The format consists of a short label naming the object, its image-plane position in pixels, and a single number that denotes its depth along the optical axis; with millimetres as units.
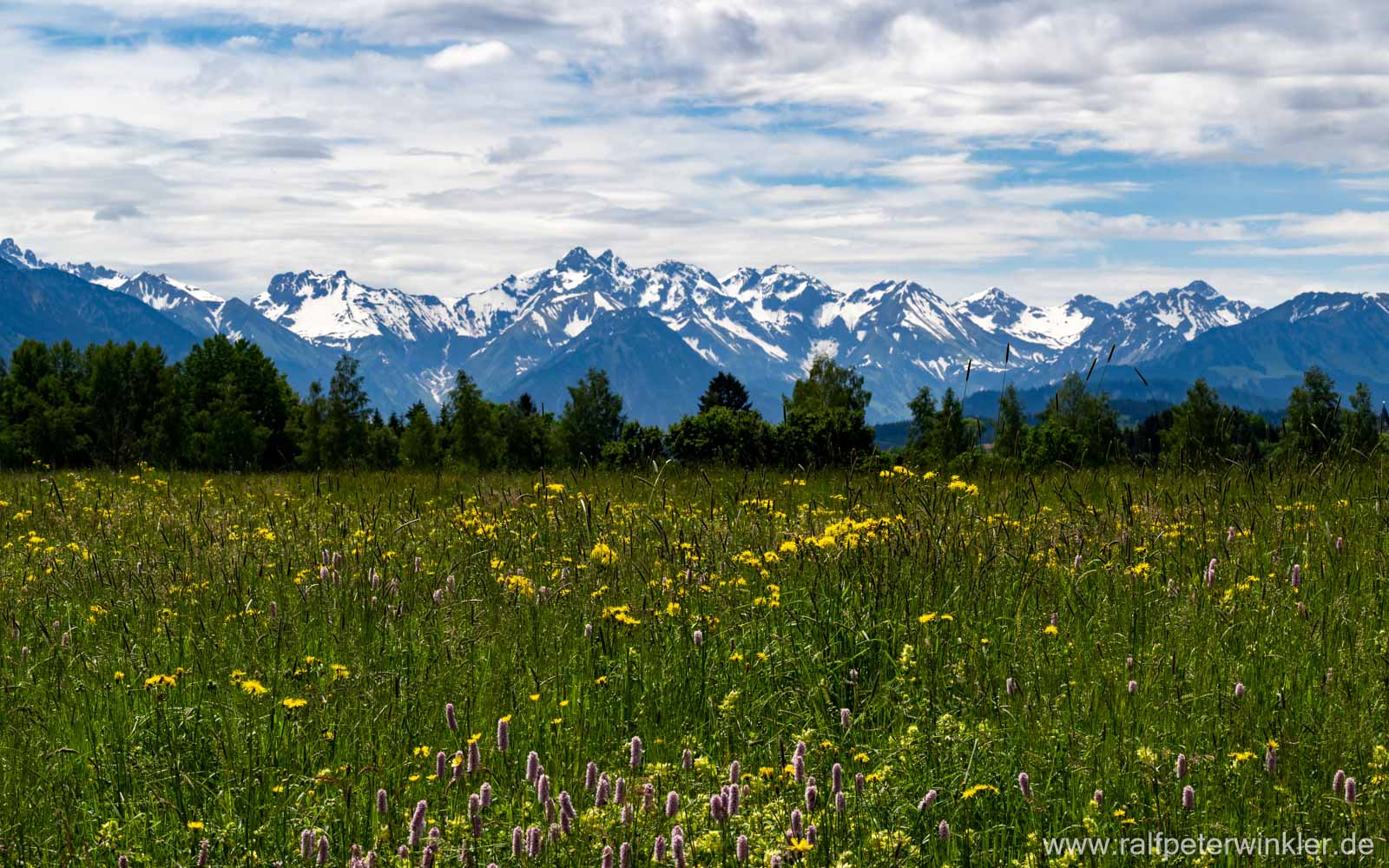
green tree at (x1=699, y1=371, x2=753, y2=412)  137850
